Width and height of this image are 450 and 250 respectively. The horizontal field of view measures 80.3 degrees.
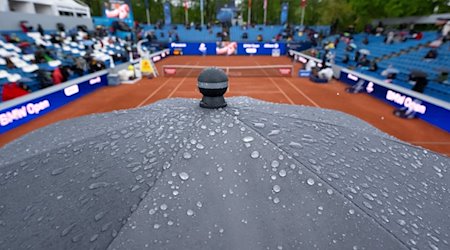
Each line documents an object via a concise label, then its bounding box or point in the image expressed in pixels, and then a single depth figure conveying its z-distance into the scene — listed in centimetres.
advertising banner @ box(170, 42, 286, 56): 3534
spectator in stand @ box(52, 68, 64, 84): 1277
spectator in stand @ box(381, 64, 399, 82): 1448
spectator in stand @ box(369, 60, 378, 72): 1767
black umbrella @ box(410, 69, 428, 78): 1161
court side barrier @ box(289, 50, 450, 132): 950
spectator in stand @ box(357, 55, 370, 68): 1911
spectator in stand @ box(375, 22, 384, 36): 2958
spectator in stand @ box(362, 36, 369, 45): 2720
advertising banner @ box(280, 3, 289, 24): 4347
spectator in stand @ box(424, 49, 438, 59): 1706
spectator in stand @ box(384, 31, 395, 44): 2445
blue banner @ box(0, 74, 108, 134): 898
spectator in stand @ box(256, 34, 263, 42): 4094
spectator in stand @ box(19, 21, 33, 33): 2059
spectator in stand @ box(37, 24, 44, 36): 2130
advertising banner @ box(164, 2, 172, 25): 4216
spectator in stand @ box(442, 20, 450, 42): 1925
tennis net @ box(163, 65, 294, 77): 1902
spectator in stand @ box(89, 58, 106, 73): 1636
